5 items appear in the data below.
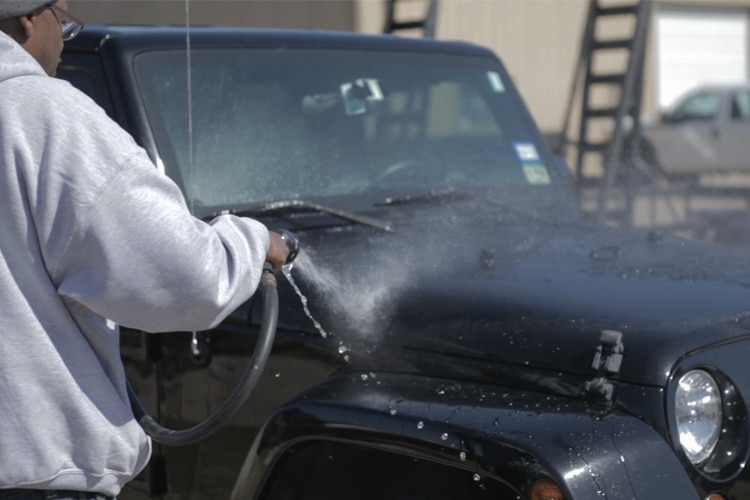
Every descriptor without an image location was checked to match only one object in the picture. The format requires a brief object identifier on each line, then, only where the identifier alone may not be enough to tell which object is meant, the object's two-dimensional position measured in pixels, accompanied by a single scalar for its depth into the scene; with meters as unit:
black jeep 3.73
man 2.89
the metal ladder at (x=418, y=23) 14.87
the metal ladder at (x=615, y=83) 19.19
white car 29.06
